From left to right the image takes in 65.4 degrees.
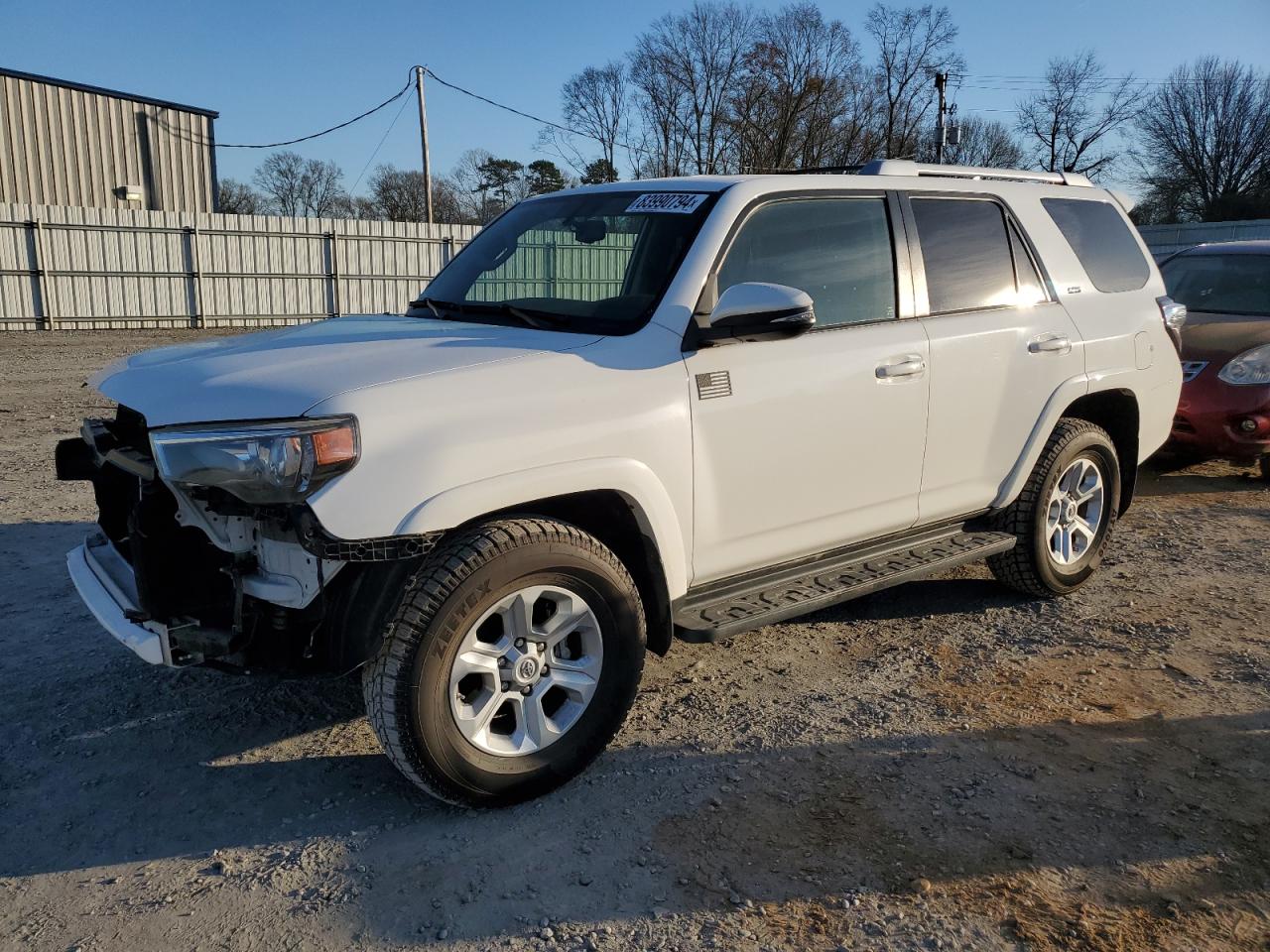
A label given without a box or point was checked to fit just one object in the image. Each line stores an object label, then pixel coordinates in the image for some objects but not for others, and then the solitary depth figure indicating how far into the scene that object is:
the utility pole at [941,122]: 25.94
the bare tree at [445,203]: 49.25
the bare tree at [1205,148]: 56.50
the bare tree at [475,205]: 44.41
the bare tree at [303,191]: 59.03
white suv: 2.82
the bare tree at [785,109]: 37.56
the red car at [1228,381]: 7.29
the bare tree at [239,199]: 56.41
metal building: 25.61
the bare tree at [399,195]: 52.53
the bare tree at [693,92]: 39.25
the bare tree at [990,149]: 59.94
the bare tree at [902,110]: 42.94
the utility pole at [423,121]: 31.53
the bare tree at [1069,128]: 59.28
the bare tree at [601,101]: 39.94
